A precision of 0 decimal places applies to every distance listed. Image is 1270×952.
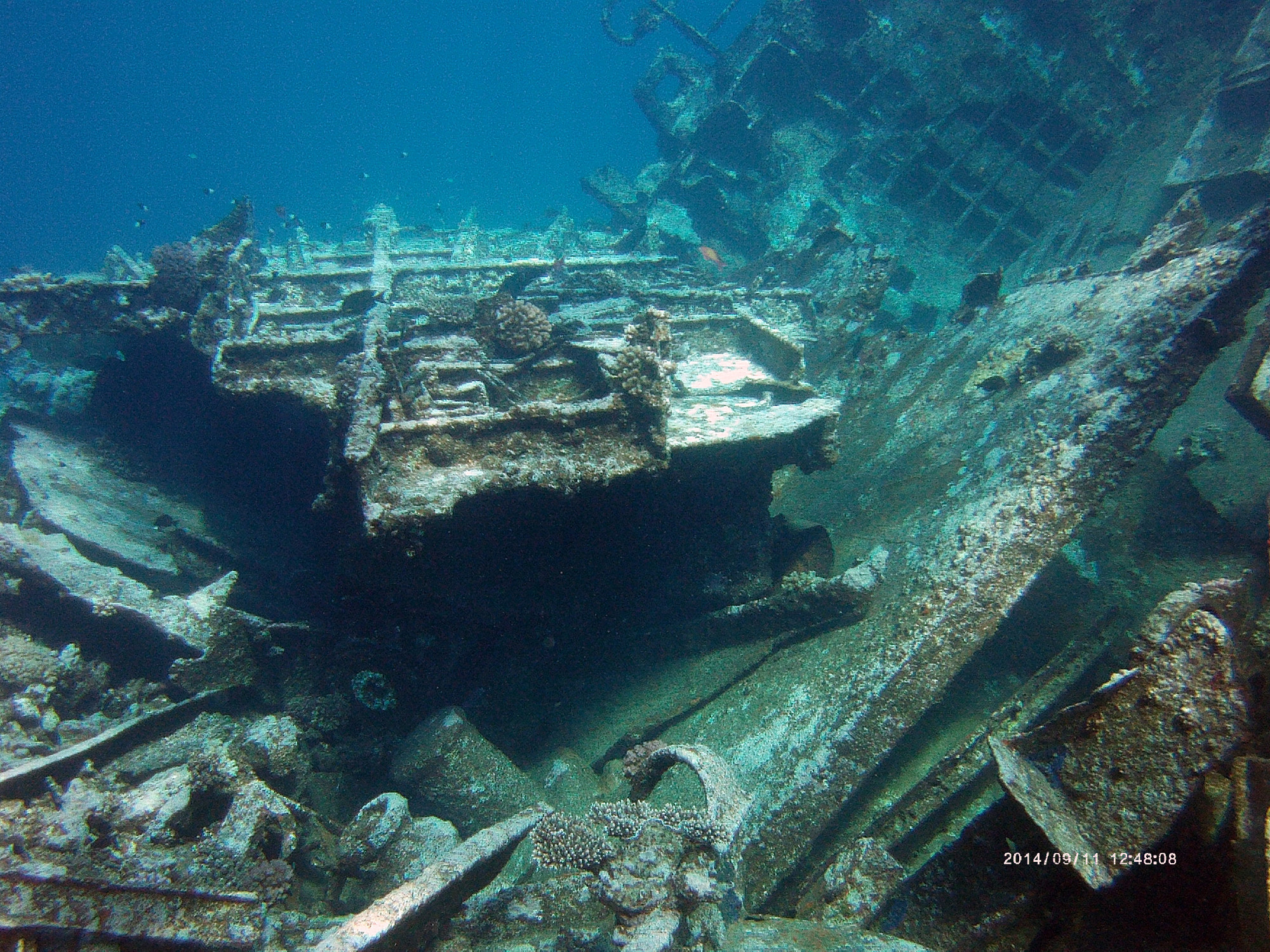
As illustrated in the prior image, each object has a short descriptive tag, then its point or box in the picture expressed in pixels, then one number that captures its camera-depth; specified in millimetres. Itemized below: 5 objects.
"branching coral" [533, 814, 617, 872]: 2459
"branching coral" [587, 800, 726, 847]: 2488
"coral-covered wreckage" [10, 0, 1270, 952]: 1941
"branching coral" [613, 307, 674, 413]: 3654
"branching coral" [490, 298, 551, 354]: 6000
